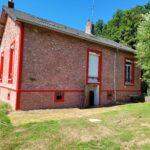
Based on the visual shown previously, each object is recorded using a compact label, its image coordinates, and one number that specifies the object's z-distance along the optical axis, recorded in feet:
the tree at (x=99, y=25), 123.19
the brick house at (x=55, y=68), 24.68
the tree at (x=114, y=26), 78.40
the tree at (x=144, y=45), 35.06
